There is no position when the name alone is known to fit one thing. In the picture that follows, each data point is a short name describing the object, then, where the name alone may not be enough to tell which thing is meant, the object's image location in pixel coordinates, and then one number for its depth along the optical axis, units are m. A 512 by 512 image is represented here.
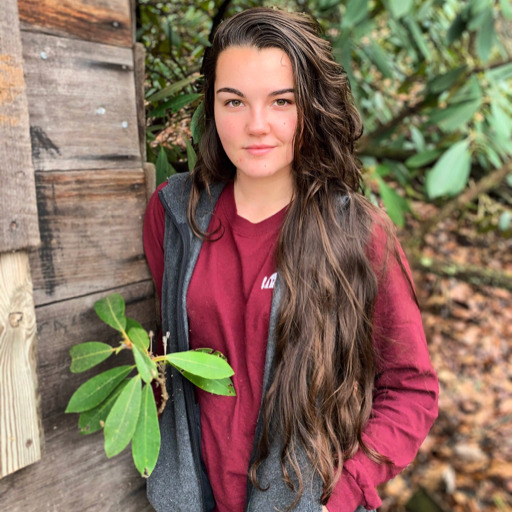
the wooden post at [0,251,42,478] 1.06
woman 1.19
